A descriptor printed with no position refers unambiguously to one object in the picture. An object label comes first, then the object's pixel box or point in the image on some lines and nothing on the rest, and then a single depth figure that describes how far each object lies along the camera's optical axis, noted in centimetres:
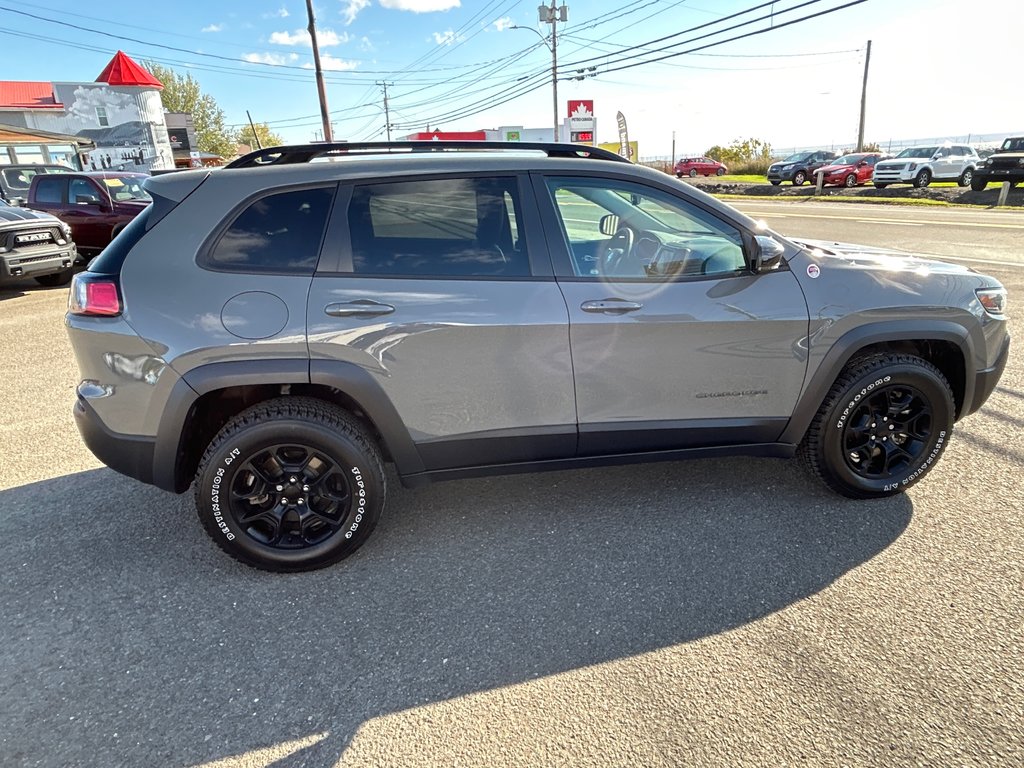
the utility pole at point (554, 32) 3884
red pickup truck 1141
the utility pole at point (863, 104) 4344
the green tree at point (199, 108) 7138
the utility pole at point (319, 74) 2347
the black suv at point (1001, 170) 2194
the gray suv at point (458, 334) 260
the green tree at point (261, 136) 8594
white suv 2677
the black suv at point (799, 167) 3334
